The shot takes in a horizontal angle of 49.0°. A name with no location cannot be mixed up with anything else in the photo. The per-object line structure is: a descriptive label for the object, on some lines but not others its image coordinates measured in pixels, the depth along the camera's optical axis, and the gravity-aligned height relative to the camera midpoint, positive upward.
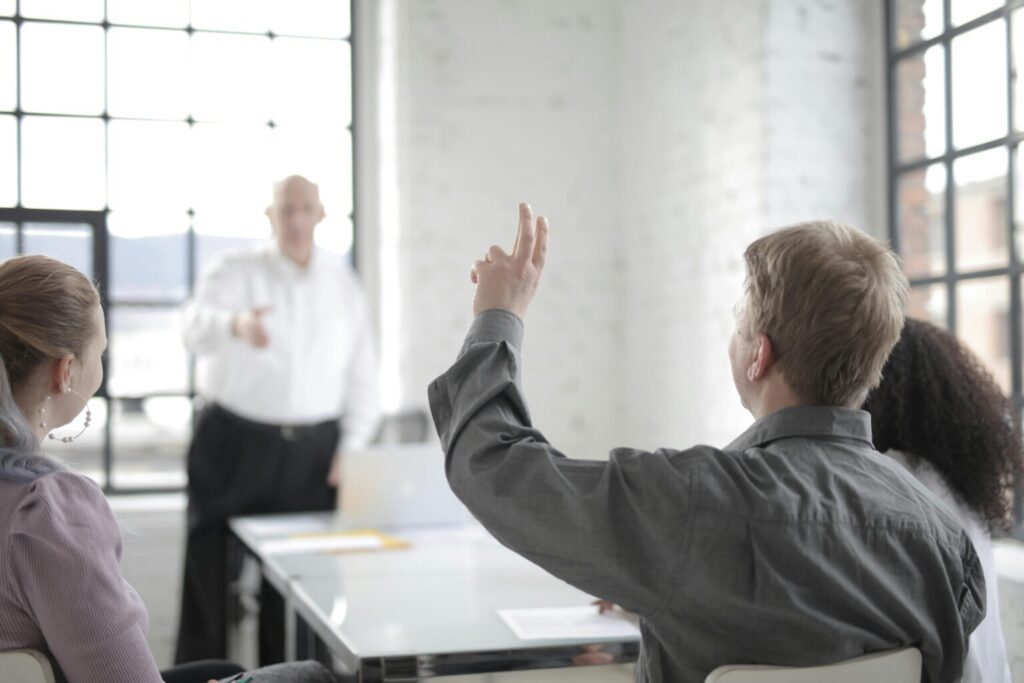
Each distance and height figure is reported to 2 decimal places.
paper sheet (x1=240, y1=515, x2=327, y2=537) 3.44 -0.54
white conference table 1.87 -0.51
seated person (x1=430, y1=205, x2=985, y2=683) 1.33 -0.18
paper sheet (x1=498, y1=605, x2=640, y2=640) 1.98 -0.50
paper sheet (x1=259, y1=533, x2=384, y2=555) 3.06 -0.53
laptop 3.47 -0.41
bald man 4.11 -0.16
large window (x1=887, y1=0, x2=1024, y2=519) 3.46 +0.68
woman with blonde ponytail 1.53 -0.22
